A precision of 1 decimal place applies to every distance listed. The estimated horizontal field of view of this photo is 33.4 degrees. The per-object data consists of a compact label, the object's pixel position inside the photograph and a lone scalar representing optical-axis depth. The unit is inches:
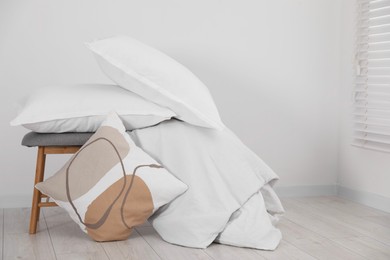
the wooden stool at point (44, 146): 104.3
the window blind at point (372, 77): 131.1
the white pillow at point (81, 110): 102.6
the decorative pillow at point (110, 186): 96.9
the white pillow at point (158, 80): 102.6
